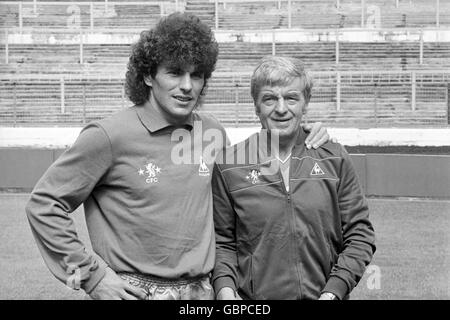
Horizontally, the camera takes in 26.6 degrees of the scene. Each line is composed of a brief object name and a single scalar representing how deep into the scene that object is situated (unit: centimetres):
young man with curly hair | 309
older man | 324
